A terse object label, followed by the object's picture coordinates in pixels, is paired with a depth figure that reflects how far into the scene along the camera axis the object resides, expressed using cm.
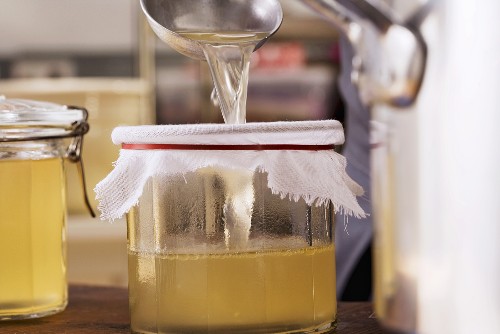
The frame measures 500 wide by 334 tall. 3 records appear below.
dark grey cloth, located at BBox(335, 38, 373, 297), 106
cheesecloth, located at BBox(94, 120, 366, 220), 65
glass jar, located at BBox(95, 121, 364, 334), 65
